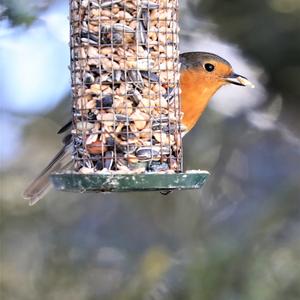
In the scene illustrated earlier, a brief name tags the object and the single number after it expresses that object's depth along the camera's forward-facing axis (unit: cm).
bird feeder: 762
